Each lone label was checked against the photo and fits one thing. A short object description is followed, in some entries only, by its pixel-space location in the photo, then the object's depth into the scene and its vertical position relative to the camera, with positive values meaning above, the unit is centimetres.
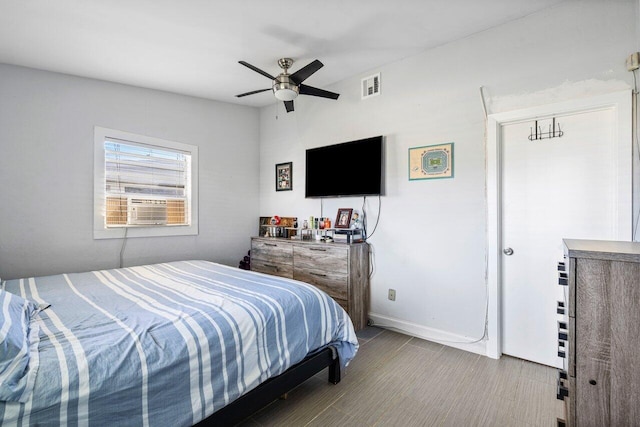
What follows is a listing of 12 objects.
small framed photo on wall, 420 +53
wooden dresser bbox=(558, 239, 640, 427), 102 -43
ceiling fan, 259 +116
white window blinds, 340 +35
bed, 109 -60
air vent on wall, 331 +142
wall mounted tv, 325 +52
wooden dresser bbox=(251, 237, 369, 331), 310 -60
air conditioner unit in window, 352 +1
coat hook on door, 235 +65
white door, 217 +4
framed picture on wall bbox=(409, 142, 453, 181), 283 +51
